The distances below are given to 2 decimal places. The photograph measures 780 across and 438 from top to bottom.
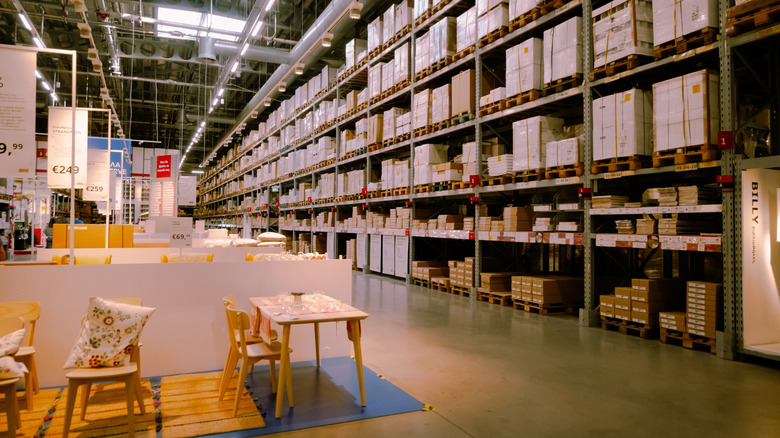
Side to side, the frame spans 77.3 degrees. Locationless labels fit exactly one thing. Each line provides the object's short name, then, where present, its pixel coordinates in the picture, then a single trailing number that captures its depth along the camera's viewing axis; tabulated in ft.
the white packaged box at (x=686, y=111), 19.20
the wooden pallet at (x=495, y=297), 30.27
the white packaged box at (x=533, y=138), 27.30
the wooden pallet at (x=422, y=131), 37.72
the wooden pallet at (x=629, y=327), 21.61
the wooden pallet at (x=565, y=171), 24.99
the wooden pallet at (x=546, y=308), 27.32
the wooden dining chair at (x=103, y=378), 10.59
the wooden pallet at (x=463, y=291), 34.19
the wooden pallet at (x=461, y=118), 33.28
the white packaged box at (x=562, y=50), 25.30
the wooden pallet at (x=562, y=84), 25.66
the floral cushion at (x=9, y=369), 9.84
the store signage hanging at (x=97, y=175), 31.76
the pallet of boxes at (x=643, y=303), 21.35
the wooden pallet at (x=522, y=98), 27.78
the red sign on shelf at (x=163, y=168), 51.46
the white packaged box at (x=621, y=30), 22.24
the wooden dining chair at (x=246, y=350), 12.74
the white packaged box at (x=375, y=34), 44.80
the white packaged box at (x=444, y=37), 35.40
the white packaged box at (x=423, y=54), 37.42
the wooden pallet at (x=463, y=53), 33.09
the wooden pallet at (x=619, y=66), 22.39
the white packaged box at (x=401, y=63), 40.55
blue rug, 12.51
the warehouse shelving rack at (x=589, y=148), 18.10
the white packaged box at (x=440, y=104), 35.45
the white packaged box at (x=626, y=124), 22.02
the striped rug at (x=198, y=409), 11.93
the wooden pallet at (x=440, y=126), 35.53
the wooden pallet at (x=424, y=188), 37.40
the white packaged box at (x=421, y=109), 37.60
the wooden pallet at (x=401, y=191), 40.42
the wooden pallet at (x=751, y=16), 17.02
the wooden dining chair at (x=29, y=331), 12.60
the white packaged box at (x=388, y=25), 42.60
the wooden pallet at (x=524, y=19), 27.87
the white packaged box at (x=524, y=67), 27.66
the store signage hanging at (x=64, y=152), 21.12
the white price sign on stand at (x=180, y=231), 19.34
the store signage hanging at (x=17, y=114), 14.23
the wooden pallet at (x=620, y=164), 22.13
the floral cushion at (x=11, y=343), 10.80
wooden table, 12.69
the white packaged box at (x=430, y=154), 37.11
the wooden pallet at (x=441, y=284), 36.09
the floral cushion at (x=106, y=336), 11.29
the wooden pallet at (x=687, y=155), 19.07
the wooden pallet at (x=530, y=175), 27.45
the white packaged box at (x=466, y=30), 33.04
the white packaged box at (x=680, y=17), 19.21
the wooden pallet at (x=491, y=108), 30.45
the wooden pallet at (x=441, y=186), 35.39
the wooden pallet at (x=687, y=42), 19.35
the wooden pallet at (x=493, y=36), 30.35
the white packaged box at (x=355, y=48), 49.83
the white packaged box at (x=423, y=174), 36.99
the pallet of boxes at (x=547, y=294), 27.20
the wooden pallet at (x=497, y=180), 29.96
